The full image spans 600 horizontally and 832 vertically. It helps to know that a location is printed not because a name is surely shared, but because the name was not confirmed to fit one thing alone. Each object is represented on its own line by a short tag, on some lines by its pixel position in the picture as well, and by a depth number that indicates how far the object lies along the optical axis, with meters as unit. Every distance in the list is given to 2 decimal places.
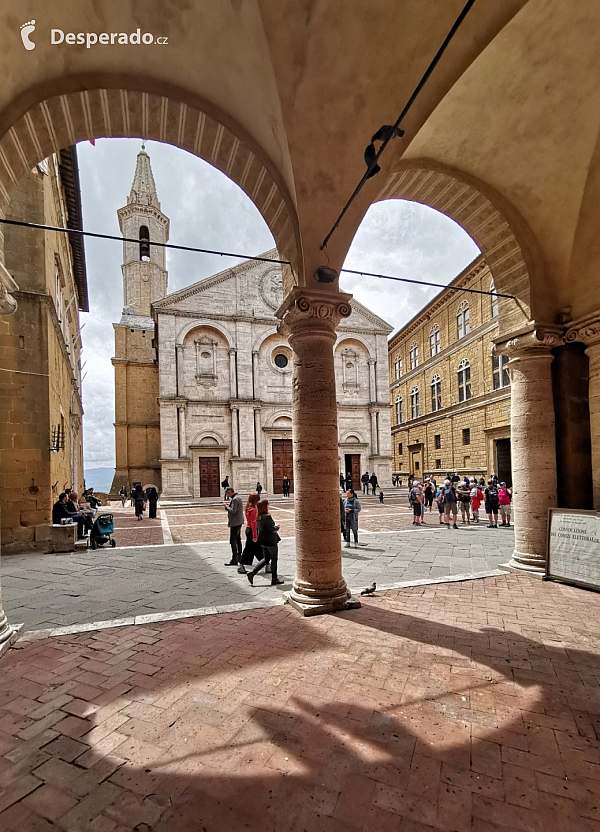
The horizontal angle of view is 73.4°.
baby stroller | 10.18
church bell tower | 29.50
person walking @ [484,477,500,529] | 12.88
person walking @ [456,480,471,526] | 13.62
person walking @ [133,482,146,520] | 16.33
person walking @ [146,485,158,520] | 17.19
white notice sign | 5.79
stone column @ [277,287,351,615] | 5.00
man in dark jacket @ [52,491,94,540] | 10.02
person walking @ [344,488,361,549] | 10.01
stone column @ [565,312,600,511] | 6.54
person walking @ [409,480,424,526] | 13.26
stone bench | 9.53
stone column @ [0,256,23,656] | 4.10
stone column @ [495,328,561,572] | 6.63
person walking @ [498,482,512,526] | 13.02
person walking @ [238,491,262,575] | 6.91
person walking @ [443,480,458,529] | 12.60
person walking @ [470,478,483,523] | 13.59
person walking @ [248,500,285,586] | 6.39
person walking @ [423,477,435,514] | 18.06
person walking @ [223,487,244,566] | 7.85
